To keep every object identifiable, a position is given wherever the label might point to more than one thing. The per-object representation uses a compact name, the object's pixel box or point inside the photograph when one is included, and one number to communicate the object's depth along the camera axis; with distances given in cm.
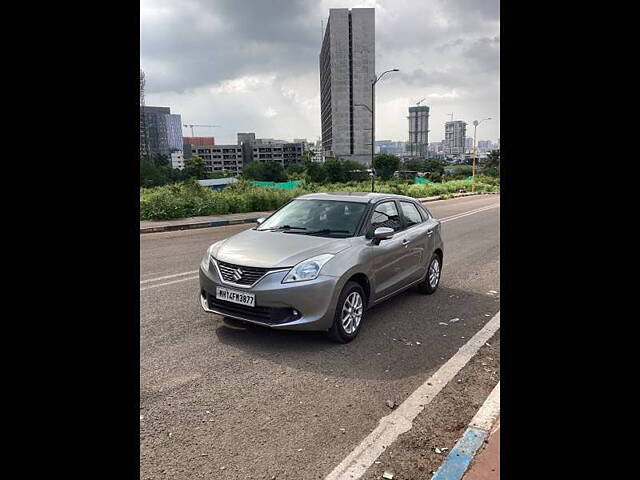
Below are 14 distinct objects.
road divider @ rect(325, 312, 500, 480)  287
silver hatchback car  455
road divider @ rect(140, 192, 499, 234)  1489
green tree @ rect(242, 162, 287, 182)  7938
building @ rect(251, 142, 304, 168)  13025
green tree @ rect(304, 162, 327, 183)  7417
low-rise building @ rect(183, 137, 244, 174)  12925
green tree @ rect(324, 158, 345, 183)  7488
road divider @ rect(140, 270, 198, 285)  734
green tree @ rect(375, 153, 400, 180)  7535
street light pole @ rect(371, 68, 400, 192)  2896
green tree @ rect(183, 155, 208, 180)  7228
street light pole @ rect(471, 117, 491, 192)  4590
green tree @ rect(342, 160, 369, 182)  7536
